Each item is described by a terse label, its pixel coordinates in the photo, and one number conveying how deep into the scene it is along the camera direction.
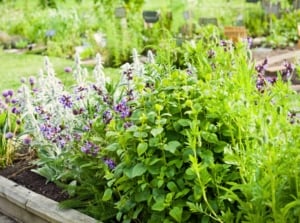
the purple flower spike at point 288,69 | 2.49
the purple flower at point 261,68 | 2.70
